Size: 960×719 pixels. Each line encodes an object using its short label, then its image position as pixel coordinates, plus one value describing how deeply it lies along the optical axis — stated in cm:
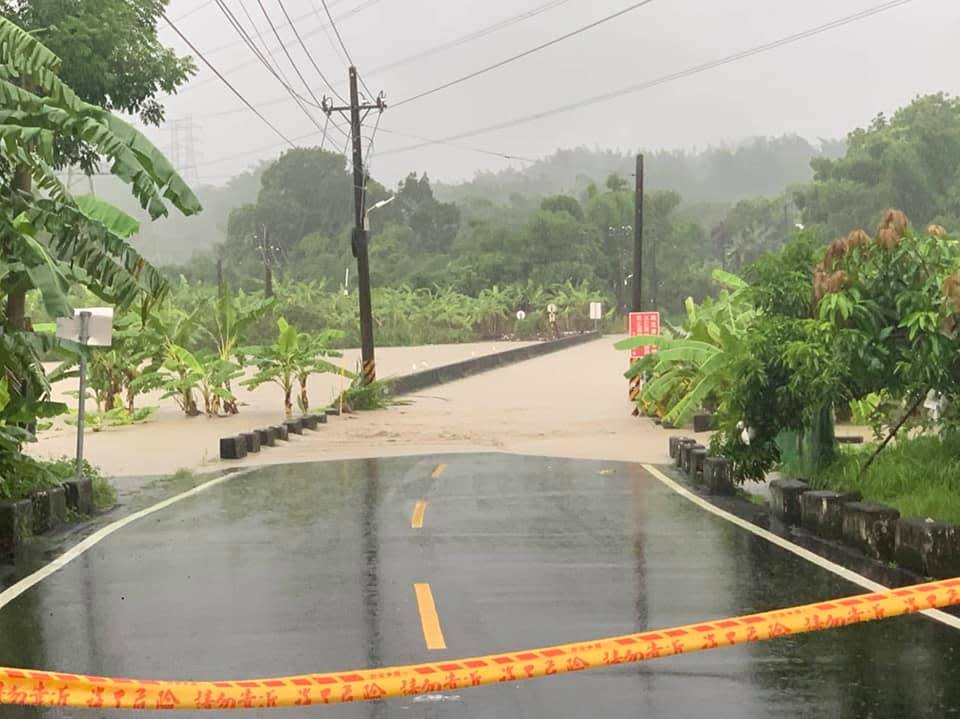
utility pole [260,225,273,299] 8376
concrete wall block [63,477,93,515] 1603
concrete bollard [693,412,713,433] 2733
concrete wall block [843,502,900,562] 1177
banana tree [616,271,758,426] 2011
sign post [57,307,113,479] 1641
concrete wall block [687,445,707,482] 1950
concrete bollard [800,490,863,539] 1313
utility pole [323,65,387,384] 4000
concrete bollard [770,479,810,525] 1459
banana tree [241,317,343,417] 3166
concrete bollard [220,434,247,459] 2380
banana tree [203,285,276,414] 3300
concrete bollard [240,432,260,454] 2470
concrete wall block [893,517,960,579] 1054
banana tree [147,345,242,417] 3080
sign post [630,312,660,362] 3681
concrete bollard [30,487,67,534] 1466
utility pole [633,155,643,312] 4728
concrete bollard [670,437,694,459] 2180
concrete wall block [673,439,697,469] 2075
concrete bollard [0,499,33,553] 1336
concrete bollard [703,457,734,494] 1794
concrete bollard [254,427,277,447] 2584
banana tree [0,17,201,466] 1167
